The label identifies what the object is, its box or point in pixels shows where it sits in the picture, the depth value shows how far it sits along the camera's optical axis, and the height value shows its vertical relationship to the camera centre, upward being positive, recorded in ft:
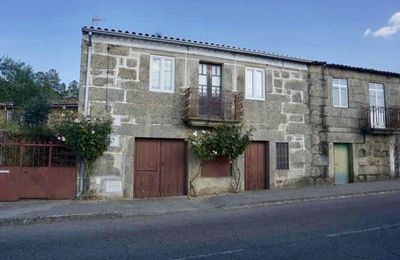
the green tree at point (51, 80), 138.72 +35.42
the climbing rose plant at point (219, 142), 41.68 +2.43
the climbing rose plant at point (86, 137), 36.27 +2.64
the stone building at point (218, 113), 39.99 +6.55
